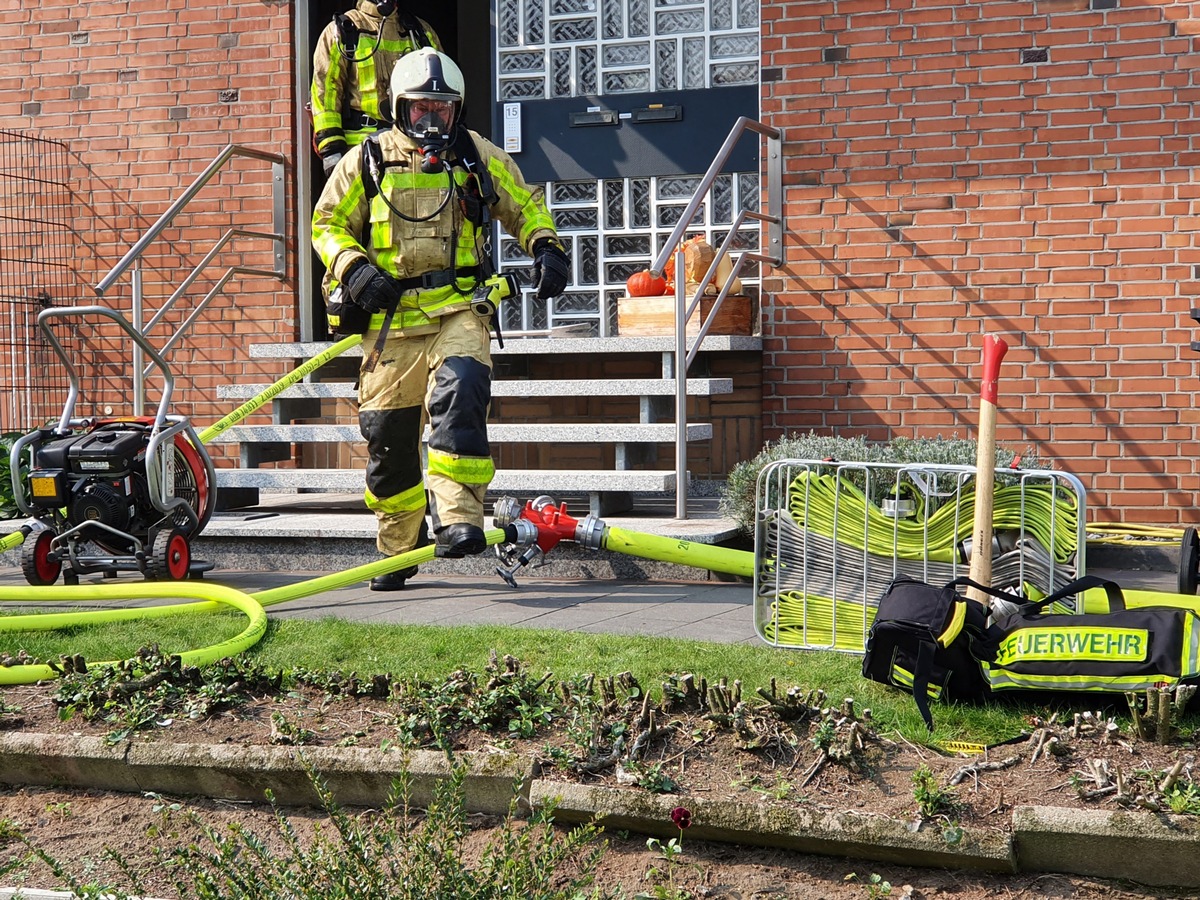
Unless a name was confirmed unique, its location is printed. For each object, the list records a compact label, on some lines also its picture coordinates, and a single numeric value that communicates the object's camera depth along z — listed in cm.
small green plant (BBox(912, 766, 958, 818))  290
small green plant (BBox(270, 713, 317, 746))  352
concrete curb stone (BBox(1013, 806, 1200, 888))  272
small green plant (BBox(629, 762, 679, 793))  308
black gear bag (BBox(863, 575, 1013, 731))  359
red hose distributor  578
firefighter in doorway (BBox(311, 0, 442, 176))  785
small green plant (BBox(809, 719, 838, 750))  322
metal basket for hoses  432
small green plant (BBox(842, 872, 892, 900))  279
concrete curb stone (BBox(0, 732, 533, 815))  325
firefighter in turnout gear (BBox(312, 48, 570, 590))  612
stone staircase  744
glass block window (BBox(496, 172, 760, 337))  896
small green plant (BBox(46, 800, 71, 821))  351
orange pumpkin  822
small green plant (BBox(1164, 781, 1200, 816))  277
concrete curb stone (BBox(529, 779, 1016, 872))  281
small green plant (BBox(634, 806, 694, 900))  286
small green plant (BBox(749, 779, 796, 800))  304
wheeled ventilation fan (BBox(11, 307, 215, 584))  627
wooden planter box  805
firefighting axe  393
